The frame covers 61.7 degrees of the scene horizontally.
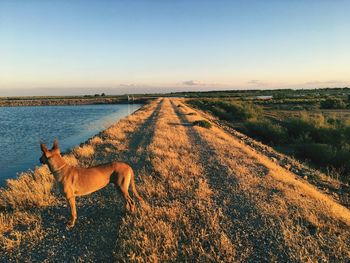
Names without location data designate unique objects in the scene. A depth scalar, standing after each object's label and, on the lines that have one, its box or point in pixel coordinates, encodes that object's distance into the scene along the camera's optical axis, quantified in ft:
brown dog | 18.01
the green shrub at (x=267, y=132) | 74.95
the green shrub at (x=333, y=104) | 153.48
